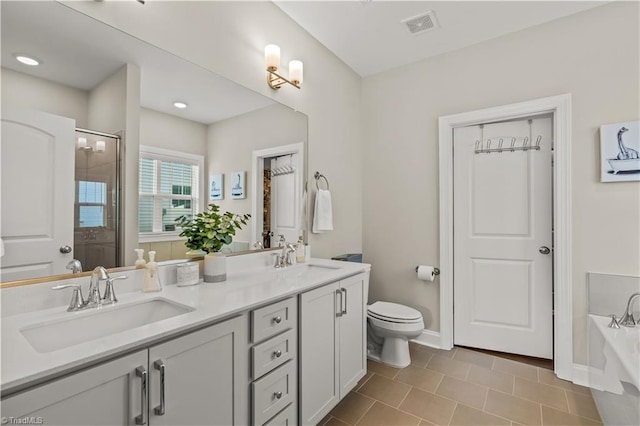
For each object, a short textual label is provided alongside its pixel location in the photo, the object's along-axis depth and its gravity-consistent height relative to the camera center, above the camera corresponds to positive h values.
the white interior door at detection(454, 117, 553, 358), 2.47 -0.21
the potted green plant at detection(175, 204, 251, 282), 1.65 -0.11
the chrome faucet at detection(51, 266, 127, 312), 1.15 -0.30
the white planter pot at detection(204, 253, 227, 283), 1.65 -0.28
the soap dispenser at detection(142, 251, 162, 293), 1.40 -0.29
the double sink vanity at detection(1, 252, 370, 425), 0.78 -0.45
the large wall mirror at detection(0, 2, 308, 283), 1.11 +0.32
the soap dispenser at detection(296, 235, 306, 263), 2.33 -0.27
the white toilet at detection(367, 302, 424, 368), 2.35 -0.89
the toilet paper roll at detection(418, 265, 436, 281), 2.73 -0.50
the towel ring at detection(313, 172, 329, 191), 2.58 +0.35
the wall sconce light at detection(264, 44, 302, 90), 2.01 +1.01
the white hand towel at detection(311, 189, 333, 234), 2.54 +0.03
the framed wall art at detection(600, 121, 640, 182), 2.04 +0.45
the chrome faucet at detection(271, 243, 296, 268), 2.16 -0.29
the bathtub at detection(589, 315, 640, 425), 1.34 -0.78
